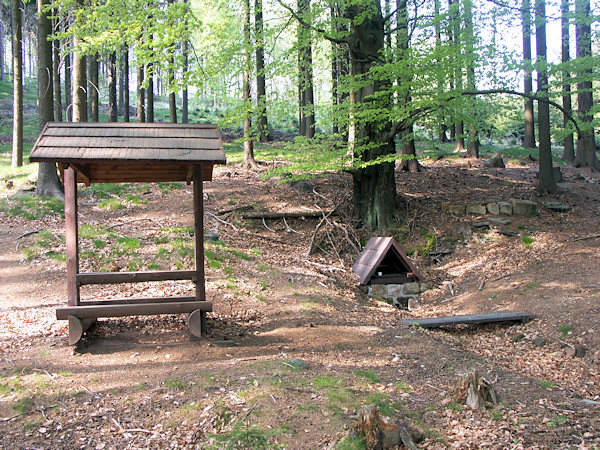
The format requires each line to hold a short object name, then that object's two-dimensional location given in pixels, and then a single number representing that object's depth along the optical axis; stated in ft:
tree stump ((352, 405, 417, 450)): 13.12
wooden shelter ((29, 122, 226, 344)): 18.10
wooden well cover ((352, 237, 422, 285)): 33.68
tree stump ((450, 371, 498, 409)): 15.96
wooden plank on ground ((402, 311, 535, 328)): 26.35
